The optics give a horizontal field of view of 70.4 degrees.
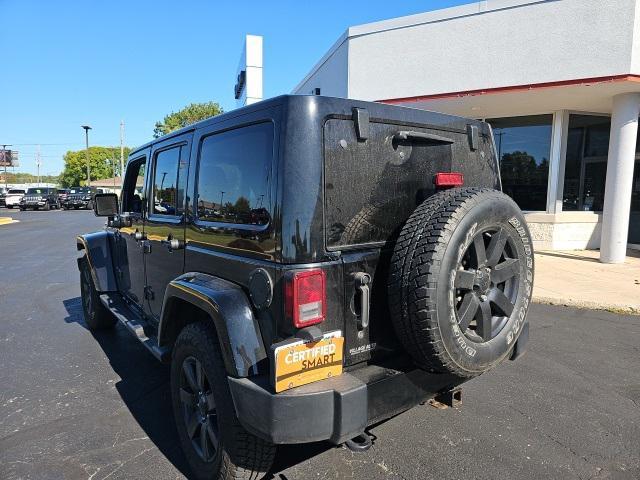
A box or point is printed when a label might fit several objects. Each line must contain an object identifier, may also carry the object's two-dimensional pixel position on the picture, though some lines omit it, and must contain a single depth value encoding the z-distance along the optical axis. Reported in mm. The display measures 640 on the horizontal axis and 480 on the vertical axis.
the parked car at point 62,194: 36669
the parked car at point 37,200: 35531
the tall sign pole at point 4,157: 61719
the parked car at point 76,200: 36344
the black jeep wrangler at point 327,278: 2035
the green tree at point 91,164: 94000
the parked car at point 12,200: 37812
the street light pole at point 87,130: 50419
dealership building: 8633
